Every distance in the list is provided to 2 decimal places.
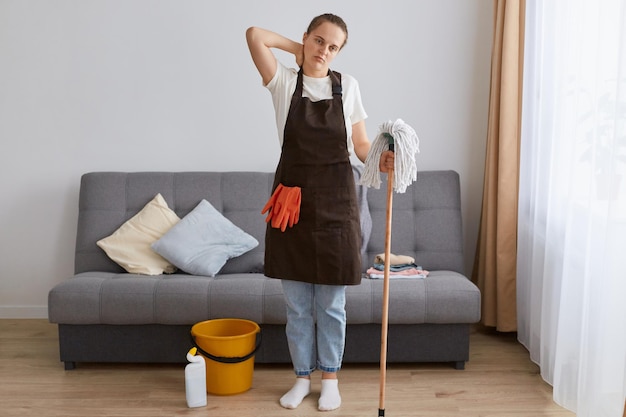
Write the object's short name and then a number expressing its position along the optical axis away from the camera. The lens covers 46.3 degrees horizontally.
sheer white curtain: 2.38
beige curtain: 3.68
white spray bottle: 2.91
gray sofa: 3.29
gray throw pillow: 3.58
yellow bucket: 3.04
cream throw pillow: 3.66
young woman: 2.76
